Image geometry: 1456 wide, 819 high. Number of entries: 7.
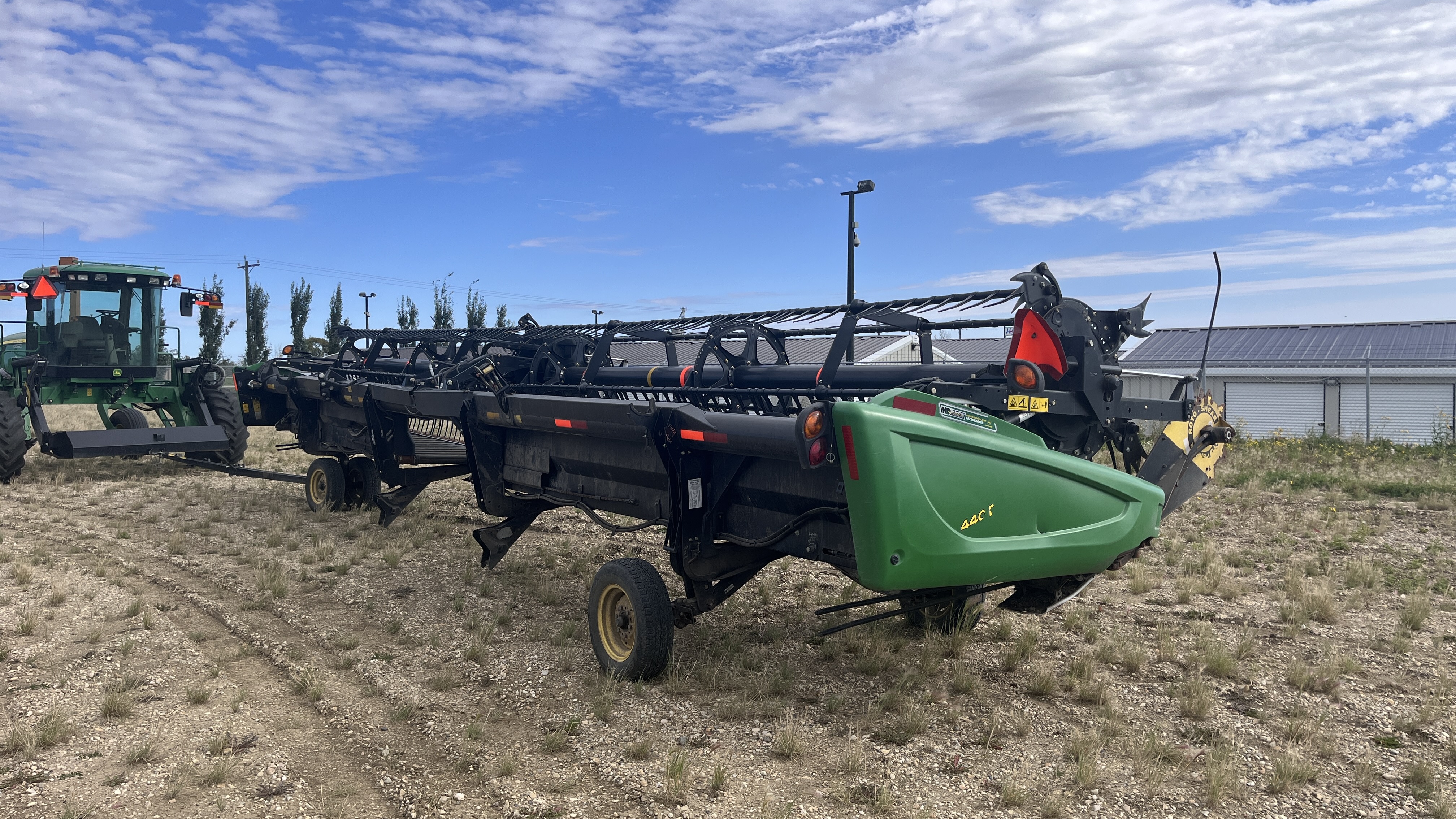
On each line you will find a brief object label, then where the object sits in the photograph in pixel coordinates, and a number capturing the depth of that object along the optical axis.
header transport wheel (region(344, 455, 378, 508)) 10.04
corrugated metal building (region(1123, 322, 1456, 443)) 22.02
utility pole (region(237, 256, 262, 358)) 44.06
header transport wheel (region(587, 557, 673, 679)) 4.87
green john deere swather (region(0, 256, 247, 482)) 12.84
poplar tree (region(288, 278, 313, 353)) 43.97
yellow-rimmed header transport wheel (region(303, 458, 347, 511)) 10.10
